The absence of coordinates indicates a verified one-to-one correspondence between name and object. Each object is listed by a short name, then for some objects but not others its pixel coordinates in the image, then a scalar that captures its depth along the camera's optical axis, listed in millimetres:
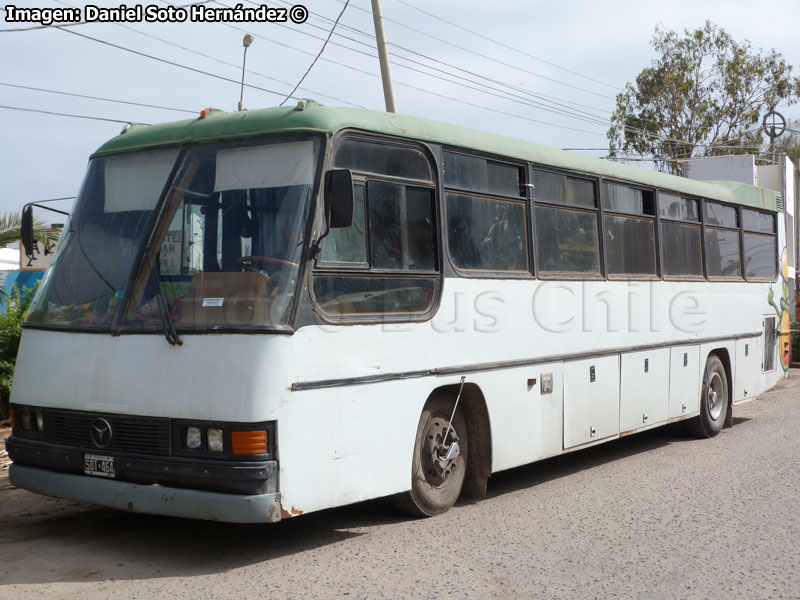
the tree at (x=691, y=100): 43469
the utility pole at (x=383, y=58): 16391
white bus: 5879
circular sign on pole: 30838
